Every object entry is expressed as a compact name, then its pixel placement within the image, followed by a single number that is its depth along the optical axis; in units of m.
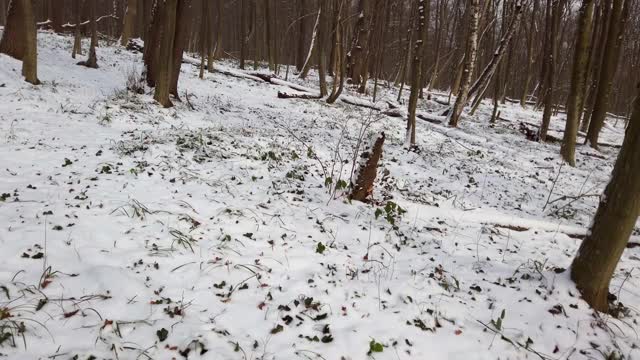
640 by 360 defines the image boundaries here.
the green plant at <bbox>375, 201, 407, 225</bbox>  5.87
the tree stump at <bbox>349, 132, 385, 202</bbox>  6.35
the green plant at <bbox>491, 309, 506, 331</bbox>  3.70
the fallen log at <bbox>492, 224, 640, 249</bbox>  6.10
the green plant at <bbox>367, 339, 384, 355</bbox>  3.25
